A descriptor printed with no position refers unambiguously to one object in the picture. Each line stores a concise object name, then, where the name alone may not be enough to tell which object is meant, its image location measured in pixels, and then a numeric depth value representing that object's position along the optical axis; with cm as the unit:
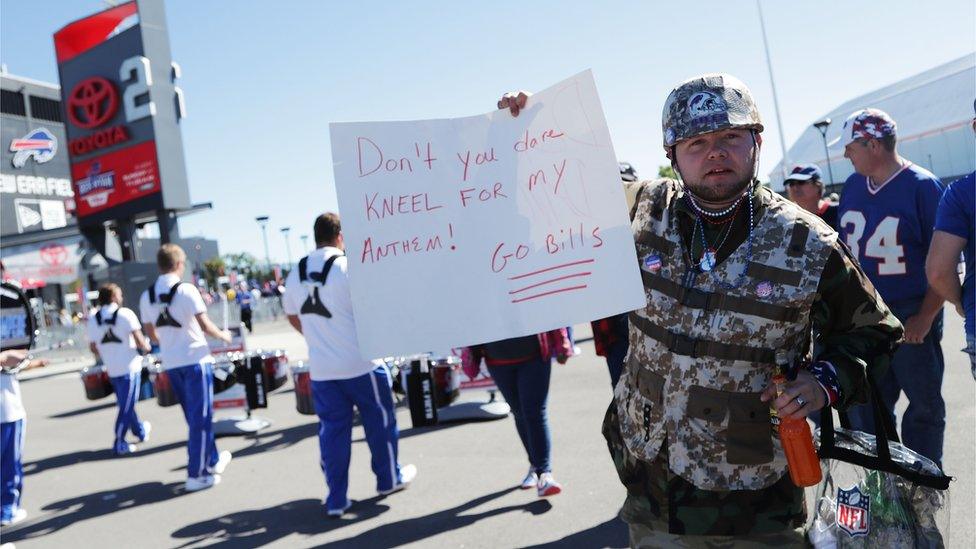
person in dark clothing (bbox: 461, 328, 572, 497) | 489
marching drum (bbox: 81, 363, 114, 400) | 969
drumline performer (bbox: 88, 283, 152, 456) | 845
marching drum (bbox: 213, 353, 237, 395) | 810
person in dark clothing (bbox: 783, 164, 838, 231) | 529
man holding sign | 204
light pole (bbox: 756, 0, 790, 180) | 3583
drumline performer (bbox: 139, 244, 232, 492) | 645
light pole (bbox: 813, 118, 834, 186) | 2712
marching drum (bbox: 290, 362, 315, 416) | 739
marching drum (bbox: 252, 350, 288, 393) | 804
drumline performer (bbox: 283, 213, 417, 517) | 520
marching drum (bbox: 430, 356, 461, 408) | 681
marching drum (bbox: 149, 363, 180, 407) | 855
